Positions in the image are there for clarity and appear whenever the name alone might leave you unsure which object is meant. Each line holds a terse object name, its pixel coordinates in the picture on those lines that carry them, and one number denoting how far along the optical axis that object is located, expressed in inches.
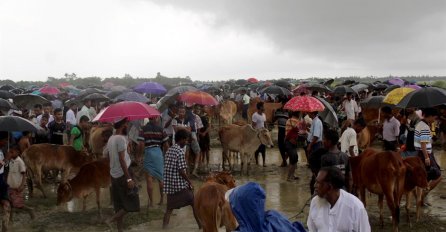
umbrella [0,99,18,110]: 489.2
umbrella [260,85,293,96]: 854.4
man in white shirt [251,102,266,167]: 532.5
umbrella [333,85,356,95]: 896.2
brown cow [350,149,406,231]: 303.4
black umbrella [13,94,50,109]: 616.4
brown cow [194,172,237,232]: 255.4
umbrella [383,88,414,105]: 524.7
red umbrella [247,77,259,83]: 1880.2
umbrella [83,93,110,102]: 622.4
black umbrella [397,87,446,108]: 352.8
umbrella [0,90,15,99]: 729.6
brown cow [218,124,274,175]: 511.2
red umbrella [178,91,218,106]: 506.6
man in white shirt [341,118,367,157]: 362.6
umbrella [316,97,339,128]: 464.8
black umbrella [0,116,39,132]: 317.1
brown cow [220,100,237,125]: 895.1
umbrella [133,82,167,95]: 757.3
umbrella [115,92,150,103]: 570.9
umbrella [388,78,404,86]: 1137.1
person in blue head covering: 136.8
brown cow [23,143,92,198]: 422.0
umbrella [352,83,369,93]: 1037.7
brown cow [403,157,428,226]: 312.7
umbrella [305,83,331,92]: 956.0
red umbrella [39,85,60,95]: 900.6
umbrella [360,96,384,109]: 666.2
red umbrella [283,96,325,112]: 434.0
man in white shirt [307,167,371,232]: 143.8
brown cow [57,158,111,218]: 353.7
